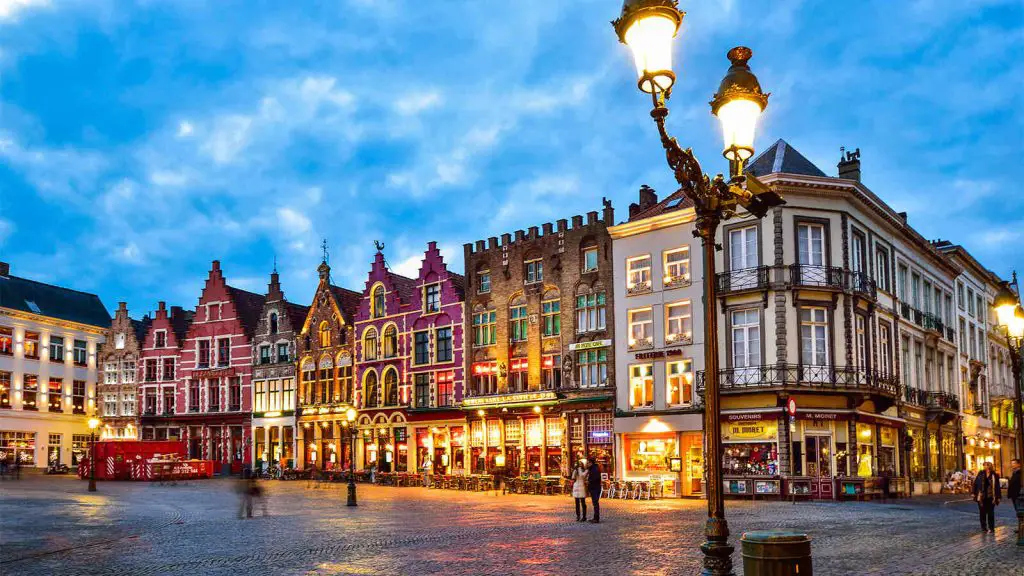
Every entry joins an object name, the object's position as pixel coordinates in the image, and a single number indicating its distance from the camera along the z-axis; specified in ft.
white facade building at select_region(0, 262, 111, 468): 220.23
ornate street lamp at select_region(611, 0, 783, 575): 26.27
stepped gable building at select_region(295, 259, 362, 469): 183.93
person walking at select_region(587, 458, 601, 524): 80.74
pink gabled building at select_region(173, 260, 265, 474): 203.51
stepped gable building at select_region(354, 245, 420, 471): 172.35
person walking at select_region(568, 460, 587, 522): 81.41
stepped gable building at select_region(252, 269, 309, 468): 194.29
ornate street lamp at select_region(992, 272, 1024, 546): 60.64
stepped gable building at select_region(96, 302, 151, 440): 222.28
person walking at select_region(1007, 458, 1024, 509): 58.49
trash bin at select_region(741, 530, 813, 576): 25.82
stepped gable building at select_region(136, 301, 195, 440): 214.90
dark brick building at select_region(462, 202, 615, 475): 143.43
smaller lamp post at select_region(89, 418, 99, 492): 131.85
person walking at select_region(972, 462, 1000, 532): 69.41
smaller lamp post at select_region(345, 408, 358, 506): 101.76
